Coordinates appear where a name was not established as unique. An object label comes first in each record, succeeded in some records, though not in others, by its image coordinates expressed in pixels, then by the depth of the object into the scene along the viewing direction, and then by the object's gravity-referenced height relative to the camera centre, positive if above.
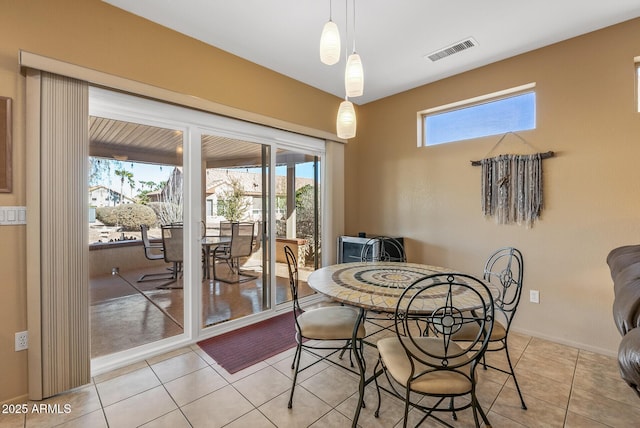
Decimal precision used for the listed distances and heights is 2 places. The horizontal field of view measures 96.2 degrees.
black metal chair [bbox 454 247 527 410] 1.84 -0.77
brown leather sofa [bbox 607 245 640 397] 0.92 -0.40
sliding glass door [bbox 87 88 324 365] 2.35 -0.03
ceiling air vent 2.61 +1.56
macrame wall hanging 2.69 +0.26
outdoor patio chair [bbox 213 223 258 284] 3.37 -0.45
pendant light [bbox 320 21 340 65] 1.66 +1.00
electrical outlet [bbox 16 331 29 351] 1.84 -0.80
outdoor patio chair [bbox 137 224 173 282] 2.65 -0.35
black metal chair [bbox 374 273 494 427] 1.32 -0.73
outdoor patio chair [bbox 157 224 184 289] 2.69 -0.28
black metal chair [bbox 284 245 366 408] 1.84 -0.74
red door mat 2.35 -1.18
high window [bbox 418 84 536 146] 2.85 +1.06
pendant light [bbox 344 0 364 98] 1.78 +0.87
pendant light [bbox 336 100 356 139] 2.01 +0.67
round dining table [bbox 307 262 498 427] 1.54 -0.46
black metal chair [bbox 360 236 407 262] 3.34 -0.43
